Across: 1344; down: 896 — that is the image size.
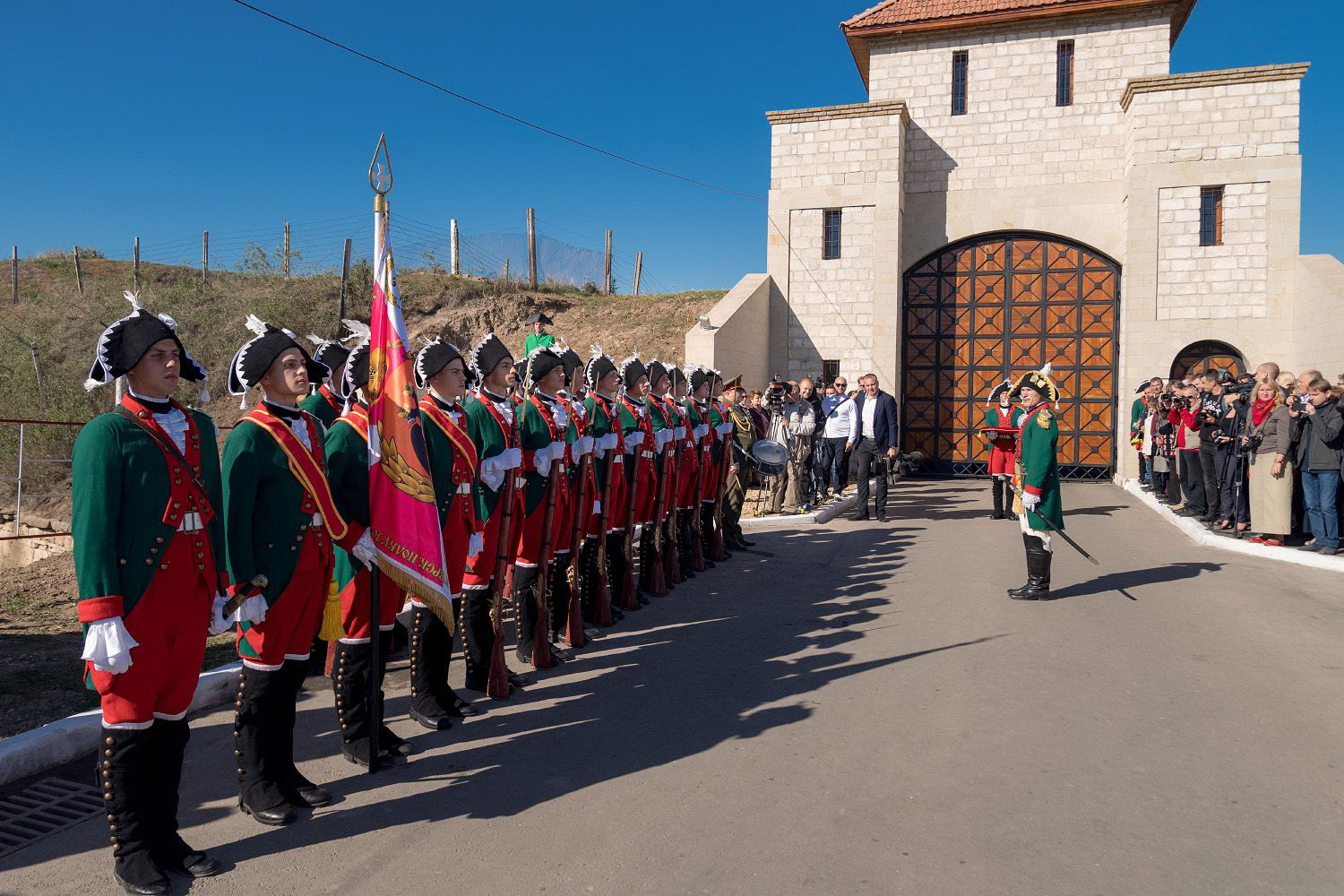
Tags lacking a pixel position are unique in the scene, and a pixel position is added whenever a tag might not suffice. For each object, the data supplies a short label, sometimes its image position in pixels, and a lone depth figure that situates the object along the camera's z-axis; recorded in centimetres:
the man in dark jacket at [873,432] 1311
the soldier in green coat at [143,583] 312
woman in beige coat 1048
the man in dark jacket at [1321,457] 992
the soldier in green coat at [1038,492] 800
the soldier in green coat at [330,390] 675
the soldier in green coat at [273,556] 372
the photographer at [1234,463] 1160
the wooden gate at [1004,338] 2077
